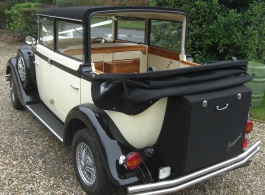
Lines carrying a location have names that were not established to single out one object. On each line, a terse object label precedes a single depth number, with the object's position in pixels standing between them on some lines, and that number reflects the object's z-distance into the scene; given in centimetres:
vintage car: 258
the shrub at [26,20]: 1168
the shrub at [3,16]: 1448
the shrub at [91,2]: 2068
